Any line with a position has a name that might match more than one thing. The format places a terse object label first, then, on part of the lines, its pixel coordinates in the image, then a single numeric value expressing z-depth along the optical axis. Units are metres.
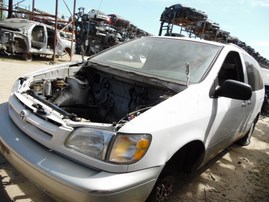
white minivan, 1.76
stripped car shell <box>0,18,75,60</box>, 10.02
